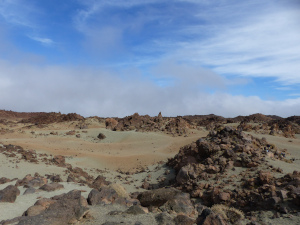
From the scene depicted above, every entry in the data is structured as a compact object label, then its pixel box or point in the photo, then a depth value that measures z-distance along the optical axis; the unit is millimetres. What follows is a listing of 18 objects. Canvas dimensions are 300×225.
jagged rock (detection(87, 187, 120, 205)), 7065
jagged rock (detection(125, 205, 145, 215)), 6187
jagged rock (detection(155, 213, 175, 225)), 5707
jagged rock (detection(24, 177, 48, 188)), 8430
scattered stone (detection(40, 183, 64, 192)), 8156
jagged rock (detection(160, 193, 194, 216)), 7195
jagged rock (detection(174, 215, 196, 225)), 5787
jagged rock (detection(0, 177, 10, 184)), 9552
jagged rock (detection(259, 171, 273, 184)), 8373
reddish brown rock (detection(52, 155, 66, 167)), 14401
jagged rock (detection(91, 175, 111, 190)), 10626
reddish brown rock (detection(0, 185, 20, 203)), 6916
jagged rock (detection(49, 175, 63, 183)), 9784
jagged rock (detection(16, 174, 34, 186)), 8738
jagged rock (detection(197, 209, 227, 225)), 5430
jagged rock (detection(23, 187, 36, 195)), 7809
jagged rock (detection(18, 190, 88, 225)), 5181
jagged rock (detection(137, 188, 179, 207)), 7668
